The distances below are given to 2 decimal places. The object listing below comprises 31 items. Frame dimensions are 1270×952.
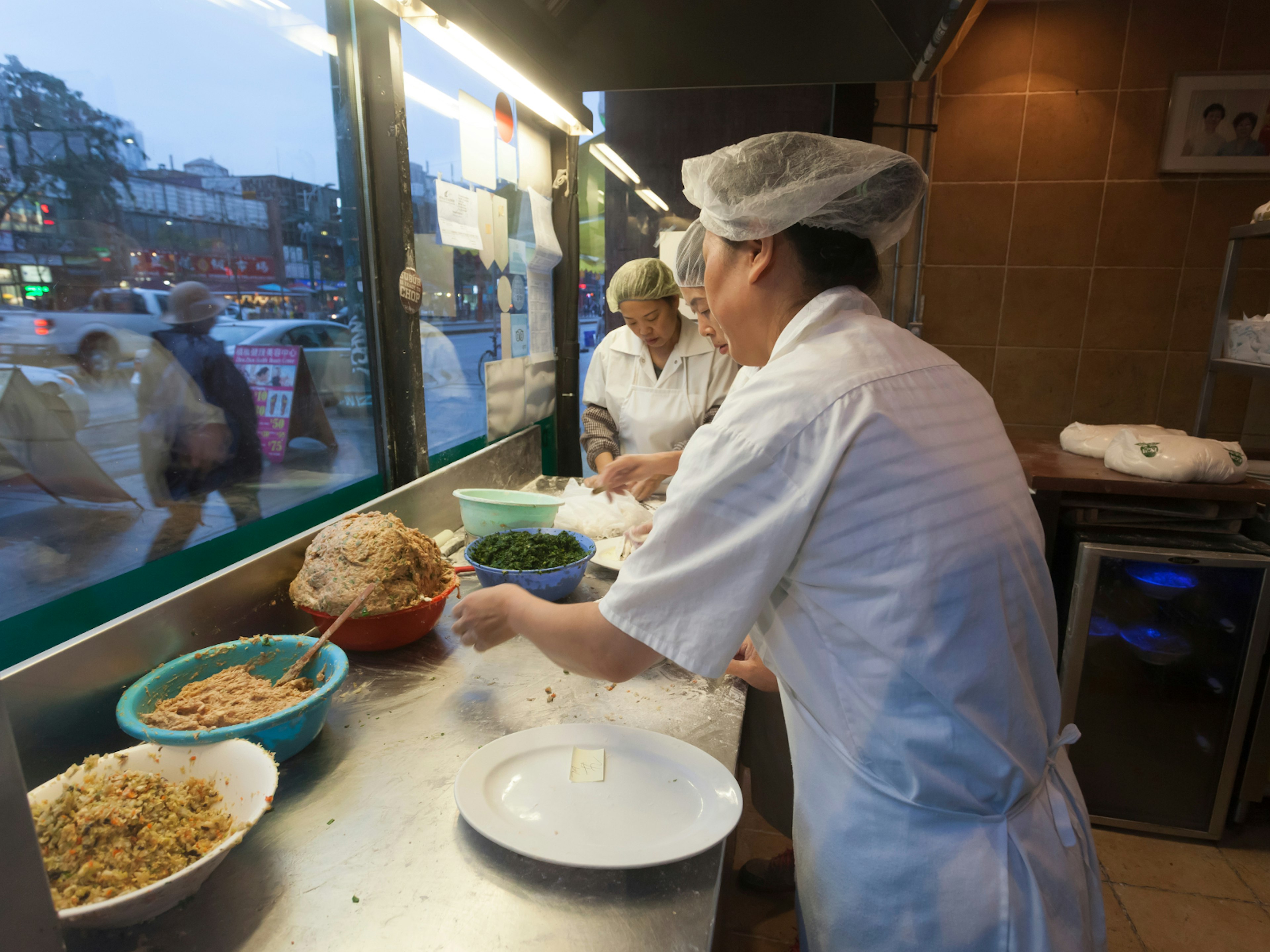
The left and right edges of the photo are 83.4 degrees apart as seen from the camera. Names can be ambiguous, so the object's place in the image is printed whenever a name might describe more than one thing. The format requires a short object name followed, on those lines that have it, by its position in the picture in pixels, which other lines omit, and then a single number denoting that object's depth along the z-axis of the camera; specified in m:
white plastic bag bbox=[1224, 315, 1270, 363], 2.65
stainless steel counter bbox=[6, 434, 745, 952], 0.81
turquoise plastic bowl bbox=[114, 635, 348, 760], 0.99
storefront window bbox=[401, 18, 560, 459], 2.11
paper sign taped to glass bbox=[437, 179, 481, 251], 2.18
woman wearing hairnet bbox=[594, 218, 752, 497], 1.75
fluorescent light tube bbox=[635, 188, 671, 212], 3.68
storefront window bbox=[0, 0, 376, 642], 1.08
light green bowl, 1.98
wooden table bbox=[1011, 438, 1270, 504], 2.33
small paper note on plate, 1.08
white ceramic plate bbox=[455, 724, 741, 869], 0.92
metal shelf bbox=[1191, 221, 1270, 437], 2.71
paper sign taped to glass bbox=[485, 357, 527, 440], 2.66
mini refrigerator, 2.38
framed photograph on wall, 3.23
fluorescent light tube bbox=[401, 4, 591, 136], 1.67
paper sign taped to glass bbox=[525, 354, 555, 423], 3.03
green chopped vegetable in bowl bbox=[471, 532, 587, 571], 1.66
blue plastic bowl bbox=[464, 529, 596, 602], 1.59
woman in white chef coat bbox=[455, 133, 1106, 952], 0.92
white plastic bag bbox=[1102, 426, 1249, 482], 2.32
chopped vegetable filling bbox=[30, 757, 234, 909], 0.79
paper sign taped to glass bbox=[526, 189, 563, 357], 2.96
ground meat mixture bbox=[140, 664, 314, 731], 1.05
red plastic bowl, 1.40
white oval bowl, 0.74
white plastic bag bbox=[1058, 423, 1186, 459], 2.78
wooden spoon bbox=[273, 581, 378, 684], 1.21
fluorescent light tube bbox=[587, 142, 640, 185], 3.61
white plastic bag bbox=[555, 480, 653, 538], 2.12
